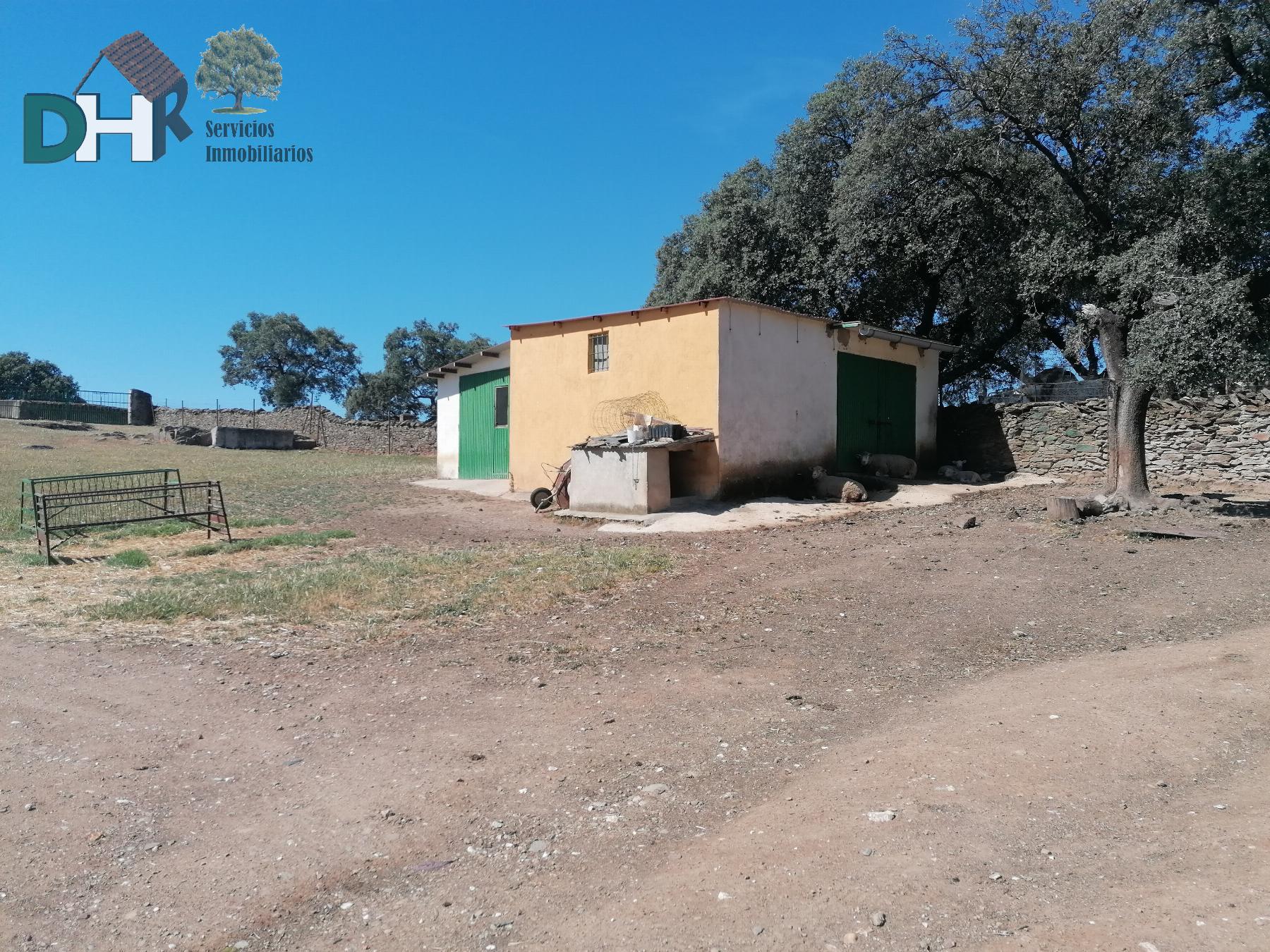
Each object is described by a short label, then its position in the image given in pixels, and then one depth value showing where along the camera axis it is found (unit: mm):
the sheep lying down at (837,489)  15031
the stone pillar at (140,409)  42938
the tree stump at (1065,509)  11555
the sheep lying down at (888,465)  17766
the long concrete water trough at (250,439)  34188
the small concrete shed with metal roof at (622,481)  13820
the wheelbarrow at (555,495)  15141
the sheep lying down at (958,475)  18172
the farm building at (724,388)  14727
